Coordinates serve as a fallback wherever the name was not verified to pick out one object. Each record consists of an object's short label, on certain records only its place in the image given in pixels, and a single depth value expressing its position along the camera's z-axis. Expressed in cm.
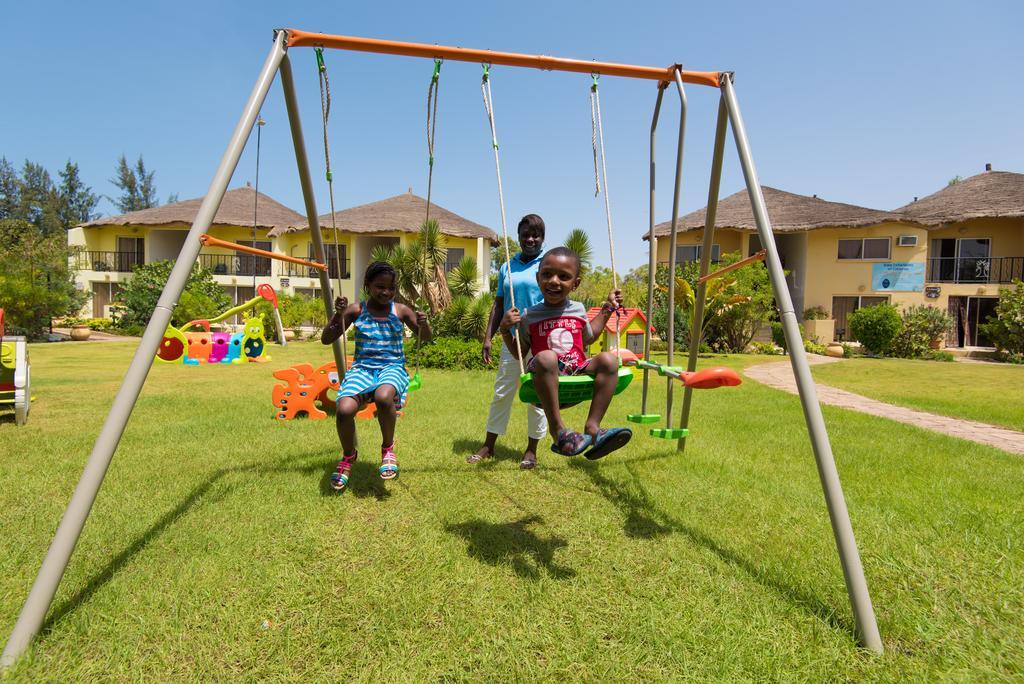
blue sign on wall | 2306
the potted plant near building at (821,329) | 2288
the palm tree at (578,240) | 1434
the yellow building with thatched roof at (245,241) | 2794
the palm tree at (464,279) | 1534
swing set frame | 242
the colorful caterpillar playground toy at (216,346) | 1320
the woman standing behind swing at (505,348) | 480
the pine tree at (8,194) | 5453
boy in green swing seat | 321
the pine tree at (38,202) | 5531
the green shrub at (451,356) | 1250
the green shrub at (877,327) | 1895
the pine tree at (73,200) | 5812
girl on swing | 416
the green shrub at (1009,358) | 1775
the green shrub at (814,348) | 2067
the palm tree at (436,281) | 1521
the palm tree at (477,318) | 1372
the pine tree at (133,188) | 6038
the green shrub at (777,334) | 2041
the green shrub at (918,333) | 1912
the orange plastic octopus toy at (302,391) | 698
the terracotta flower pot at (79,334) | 2089
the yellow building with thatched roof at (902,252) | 2291
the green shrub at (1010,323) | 1805
